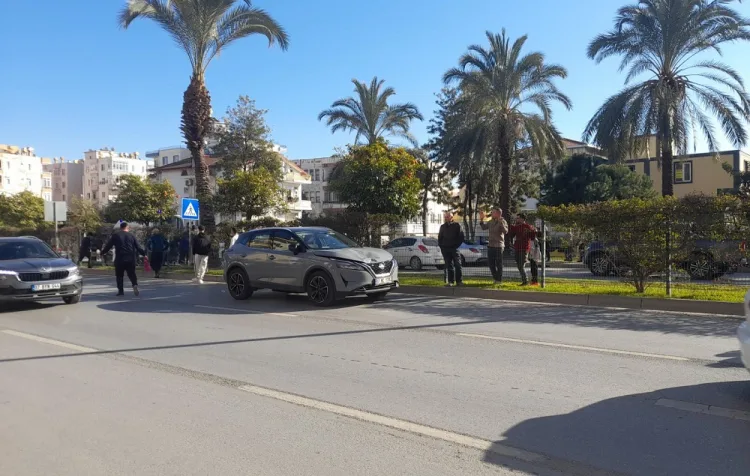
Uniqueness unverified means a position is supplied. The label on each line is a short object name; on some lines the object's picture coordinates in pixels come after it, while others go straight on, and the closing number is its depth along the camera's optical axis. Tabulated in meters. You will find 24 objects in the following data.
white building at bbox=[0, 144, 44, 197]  103.19
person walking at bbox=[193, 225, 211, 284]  17.97
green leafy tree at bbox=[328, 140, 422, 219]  23.06
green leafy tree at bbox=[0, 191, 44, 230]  56.34
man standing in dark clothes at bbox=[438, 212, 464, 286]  14.59
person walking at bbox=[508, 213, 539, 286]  13.91
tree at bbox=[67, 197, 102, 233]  37.95
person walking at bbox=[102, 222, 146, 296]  13.98
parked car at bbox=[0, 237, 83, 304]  11.93
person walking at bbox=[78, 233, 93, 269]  22.46
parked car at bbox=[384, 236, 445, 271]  22.70
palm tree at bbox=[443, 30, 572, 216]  27.88
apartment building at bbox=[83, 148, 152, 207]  104.50
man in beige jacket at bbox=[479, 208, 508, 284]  14.27
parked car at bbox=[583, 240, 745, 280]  11.20
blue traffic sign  20.39
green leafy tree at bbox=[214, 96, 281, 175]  45.34
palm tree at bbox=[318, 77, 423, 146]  37.53
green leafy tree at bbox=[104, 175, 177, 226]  49.94
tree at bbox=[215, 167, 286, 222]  24.06
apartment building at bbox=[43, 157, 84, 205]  113.00
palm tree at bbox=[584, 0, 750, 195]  21.22
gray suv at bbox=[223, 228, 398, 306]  11.99
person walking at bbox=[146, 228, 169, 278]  20.16
